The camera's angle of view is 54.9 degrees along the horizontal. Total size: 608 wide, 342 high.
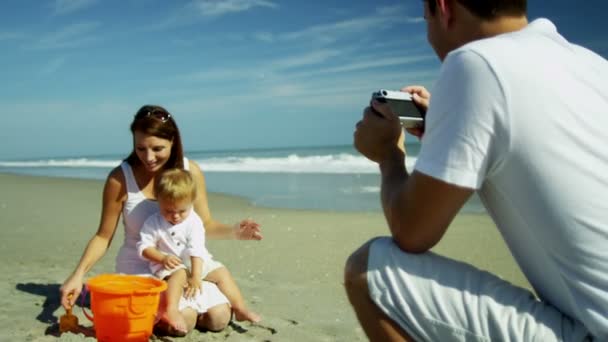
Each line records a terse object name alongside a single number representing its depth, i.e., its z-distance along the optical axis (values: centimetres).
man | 166
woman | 376
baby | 369
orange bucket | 304
